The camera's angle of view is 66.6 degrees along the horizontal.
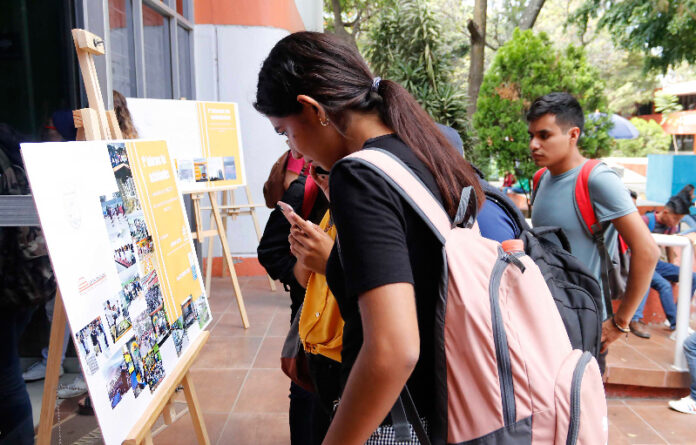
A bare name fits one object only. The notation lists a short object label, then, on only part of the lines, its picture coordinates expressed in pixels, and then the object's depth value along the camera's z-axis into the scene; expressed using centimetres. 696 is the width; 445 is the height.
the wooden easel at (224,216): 443
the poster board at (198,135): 397
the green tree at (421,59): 927
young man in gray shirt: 206
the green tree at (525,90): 536
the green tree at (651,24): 905
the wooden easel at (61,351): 164
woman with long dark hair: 85
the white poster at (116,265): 136
